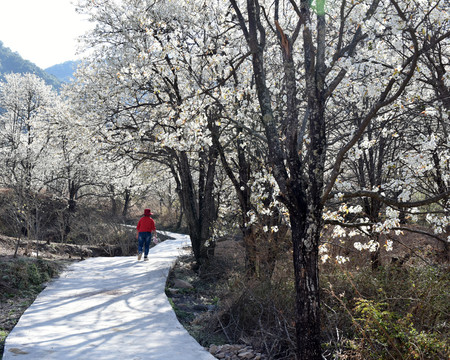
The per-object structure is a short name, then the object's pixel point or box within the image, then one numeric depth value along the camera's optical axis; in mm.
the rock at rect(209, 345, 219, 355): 5536
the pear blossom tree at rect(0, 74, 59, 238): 23594
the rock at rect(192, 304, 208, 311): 8237
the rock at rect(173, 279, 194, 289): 10118
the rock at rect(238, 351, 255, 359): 5307
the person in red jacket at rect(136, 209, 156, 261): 13008
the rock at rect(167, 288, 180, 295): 9500
